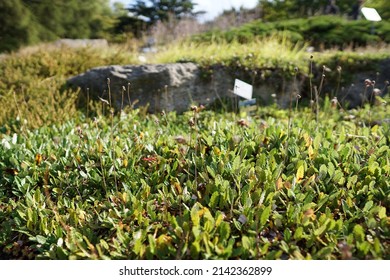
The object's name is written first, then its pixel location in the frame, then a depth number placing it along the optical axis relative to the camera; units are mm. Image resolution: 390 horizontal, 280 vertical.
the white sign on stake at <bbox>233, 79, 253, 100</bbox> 2834
